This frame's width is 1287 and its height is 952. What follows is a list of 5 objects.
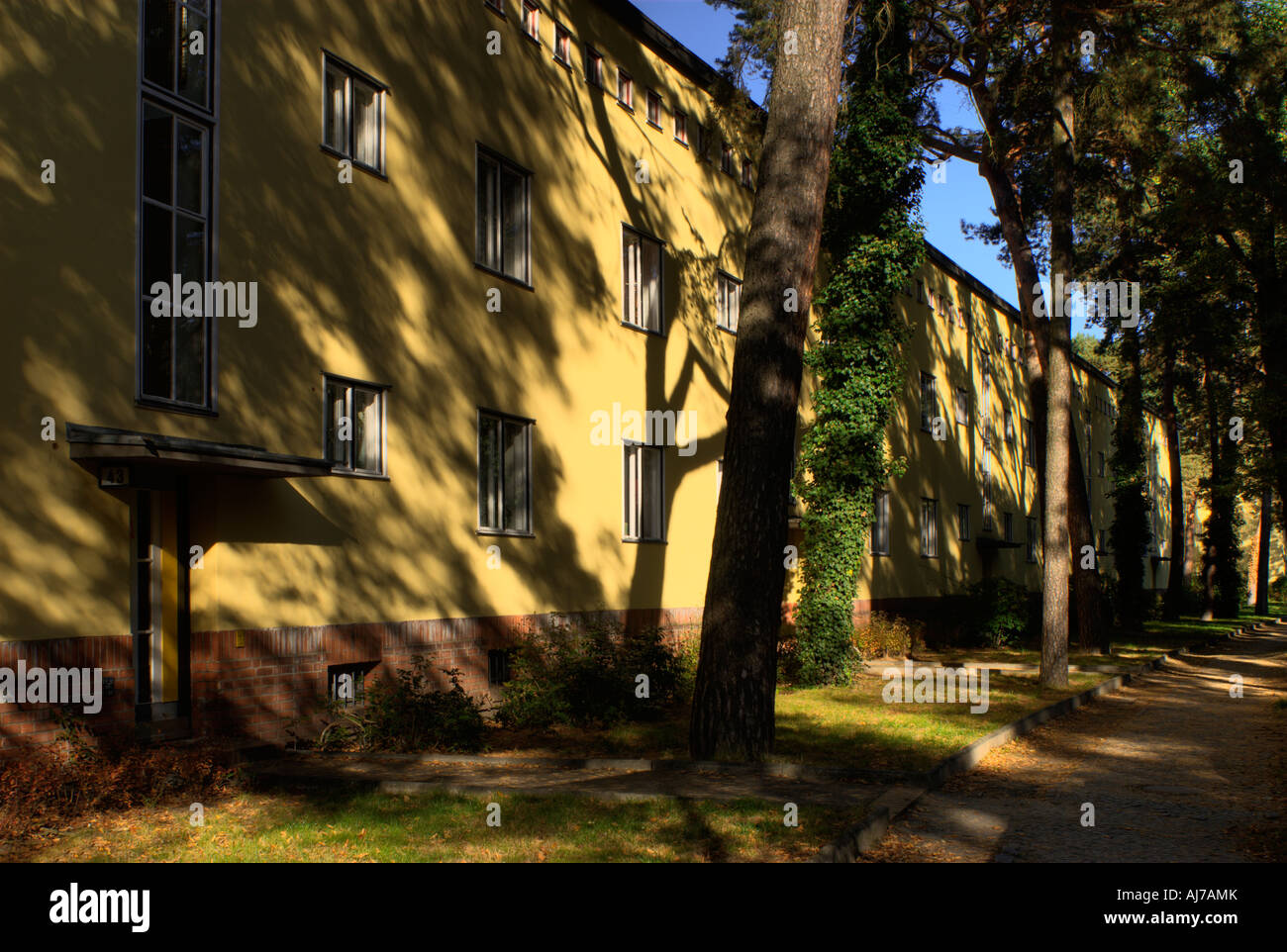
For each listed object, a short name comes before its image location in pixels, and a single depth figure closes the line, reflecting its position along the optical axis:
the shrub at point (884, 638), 24.35
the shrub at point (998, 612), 29.52
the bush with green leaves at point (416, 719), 11.70
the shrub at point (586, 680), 13.75
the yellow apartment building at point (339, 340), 9.45
